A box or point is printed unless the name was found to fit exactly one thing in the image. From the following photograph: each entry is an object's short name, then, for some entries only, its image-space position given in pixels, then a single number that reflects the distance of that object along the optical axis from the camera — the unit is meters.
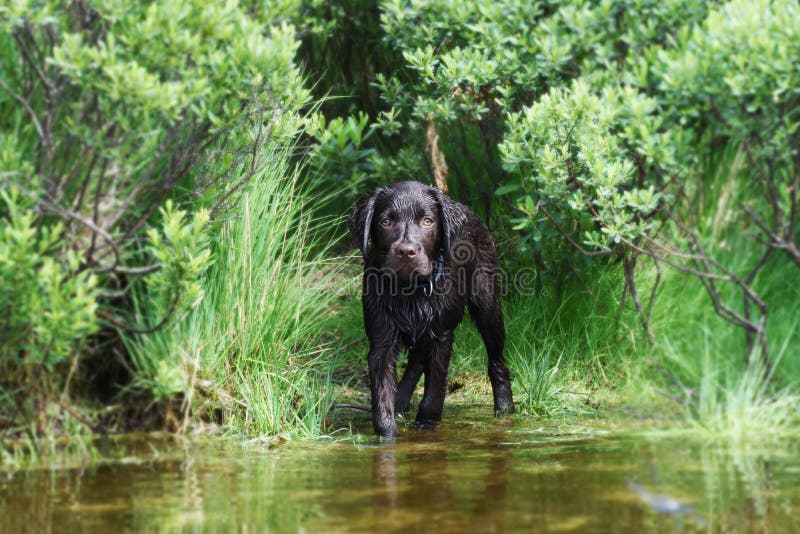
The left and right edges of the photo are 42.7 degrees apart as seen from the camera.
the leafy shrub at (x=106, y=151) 4.84
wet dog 6.37
